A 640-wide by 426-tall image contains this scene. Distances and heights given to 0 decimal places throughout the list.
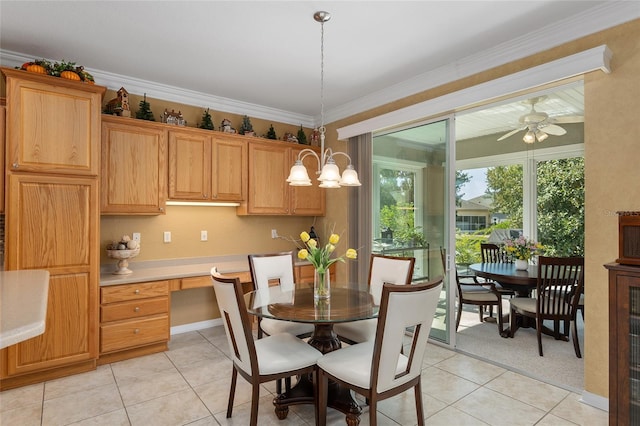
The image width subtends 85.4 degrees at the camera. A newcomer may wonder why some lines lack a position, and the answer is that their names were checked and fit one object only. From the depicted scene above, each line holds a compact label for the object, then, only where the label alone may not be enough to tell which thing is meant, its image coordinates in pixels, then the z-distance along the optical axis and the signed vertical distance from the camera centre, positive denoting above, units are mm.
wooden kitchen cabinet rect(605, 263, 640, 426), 2004 -762
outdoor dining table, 3807 -684
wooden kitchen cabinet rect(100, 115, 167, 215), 3354 +495
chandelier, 2428 +293
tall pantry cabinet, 2709 +47
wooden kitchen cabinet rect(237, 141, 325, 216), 4297 +379
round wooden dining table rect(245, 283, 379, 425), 2104 -613
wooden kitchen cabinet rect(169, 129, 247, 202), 3758 +570
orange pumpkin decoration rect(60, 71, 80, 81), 2919 +1194
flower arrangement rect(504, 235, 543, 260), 4258 -414
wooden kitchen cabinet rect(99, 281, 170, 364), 3125 -975
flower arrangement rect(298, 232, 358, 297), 2500 -323
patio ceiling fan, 4148 +1150
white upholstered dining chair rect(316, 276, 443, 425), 1813 -828
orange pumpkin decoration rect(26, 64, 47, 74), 2824 +1212
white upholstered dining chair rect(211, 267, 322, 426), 2016 -878
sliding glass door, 3617 +200
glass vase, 2521 -514
